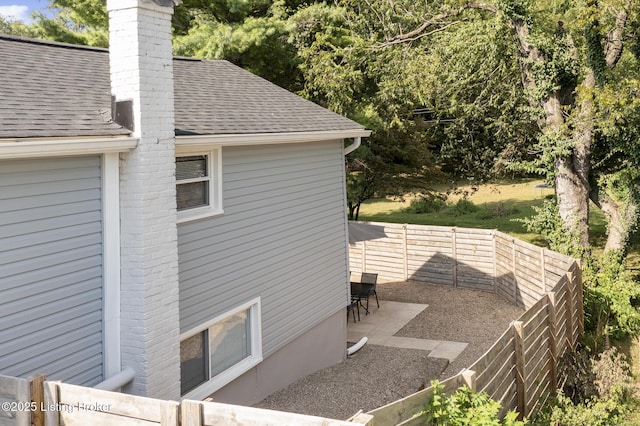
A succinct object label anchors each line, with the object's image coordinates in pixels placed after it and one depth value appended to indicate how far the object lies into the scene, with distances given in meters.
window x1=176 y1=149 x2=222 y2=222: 8.59
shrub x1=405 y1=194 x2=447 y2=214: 30.18
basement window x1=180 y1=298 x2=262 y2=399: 8.67
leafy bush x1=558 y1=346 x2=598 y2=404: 10.86
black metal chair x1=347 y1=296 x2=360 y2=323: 16.27
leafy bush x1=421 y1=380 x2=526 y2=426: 5.86
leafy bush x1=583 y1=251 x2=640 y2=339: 13.61
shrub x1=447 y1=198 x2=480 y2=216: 30.58
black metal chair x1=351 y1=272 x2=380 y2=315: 15.98
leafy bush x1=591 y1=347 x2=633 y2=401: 10.78
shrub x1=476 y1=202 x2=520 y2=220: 29.31
